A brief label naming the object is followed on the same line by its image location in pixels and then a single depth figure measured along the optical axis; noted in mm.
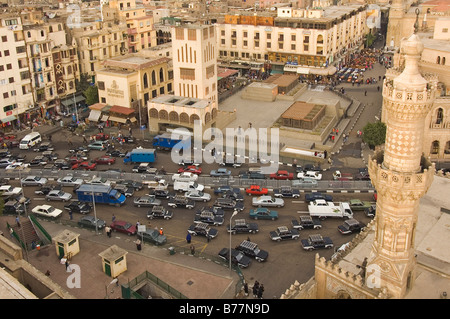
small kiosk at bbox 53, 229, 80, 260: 42781
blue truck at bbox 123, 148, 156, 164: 66125
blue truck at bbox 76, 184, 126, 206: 55656
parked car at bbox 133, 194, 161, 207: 55562
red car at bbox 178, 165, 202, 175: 63397
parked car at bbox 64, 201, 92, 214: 54250
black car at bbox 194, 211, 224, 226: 51531
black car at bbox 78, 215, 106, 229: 49875
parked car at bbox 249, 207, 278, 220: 52812
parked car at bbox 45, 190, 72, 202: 56750
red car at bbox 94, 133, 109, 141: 75250
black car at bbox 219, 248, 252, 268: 44441
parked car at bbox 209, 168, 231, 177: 62472
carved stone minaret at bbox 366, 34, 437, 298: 25391
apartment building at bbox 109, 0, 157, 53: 104812
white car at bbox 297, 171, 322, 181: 61006
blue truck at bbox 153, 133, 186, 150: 70375
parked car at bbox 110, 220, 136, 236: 49656
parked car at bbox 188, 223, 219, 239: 49344
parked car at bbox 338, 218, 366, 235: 49438
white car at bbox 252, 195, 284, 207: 55219
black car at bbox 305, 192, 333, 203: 56031
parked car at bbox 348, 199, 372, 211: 53594
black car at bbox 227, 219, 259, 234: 50375
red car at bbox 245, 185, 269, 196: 58031
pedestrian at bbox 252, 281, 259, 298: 40512
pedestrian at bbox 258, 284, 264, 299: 40281
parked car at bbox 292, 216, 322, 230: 50656
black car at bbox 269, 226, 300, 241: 48844
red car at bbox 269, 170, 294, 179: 61594
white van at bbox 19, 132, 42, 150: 72250
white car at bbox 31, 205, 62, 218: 52656
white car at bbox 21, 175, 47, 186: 60719
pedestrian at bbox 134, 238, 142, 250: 45828
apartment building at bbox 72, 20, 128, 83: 91500
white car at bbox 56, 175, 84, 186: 60228
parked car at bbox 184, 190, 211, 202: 56750
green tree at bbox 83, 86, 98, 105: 86812
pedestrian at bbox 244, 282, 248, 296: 40344
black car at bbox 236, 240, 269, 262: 45625
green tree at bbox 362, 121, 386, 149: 67688
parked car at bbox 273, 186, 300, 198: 57156
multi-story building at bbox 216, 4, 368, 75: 105750
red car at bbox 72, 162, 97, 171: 65425
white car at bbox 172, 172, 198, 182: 60250
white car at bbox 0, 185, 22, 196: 57625
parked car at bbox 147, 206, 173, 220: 52906
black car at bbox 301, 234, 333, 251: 47094
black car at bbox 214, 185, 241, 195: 58188
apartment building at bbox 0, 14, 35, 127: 77312
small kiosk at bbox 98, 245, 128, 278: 40531
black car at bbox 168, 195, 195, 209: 55312
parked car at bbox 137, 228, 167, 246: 47438
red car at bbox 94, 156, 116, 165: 67125
